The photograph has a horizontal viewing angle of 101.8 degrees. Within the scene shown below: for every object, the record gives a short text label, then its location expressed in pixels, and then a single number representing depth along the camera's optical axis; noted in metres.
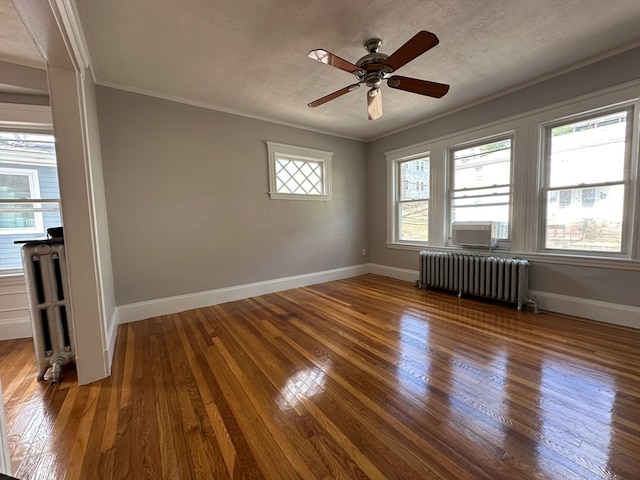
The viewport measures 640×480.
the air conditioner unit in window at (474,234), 3.54
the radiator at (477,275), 3.22
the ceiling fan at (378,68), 1.94
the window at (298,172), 4.10
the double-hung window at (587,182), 2.71
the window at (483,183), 3.52
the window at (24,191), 2.61
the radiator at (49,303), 1.91
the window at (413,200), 4.48
